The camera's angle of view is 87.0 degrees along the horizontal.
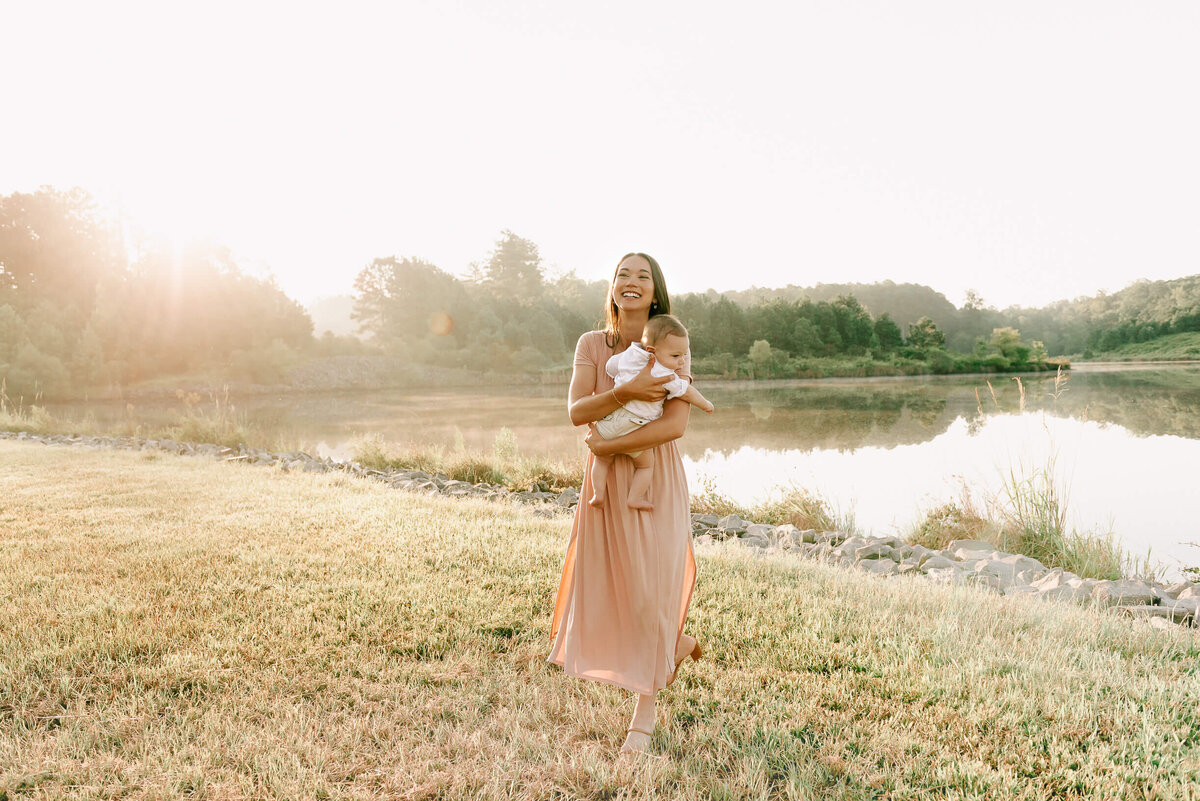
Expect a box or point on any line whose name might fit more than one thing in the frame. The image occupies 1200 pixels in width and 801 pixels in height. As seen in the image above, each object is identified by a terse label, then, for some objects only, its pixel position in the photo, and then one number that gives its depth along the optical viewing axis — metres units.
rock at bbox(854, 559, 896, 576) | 5.46
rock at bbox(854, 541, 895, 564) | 6.04
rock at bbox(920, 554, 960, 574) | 5.63
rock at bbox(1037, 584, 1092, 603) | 4.64
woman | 2.48
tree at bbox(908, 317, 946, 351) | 49.22
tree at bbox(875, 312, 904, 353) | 51.47
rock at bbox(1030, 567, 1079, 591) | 4.91
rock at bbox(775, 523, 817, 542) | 6.70
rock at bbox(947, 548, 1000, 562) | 5.99
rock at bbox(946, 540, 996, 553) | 6.40
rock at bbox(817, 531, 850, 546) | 6.81
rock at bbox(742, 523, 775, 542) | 6.83
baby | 2.37
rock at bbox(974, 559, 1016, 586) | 5.27
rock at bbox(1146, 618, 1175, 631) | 3.96
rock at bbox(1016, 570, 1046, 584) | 5.26
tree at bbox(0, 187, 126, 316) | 33.31
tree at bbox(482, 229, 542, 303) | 60.62
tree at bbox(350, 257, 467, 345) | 46.09
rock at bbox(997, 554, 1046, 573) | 5.60
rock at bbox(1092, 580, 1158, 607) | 4.59
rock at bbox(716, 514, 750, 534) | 7.07
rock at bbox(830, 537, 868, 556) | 6.07
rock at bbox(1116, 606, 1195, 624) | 4.29
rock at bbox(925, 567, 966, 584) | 5.12
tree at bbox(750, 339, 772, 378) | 42.22
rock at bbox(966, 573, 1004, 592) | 4.95
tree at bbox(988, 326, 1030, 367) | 41.99
